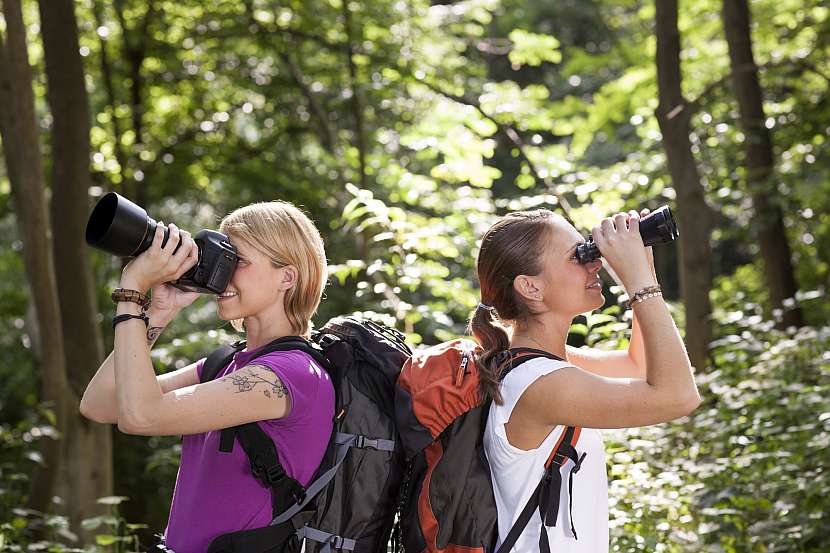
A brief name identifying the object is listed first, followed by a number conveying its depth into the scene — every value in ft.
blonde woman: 7.33
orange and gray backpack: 7.61
